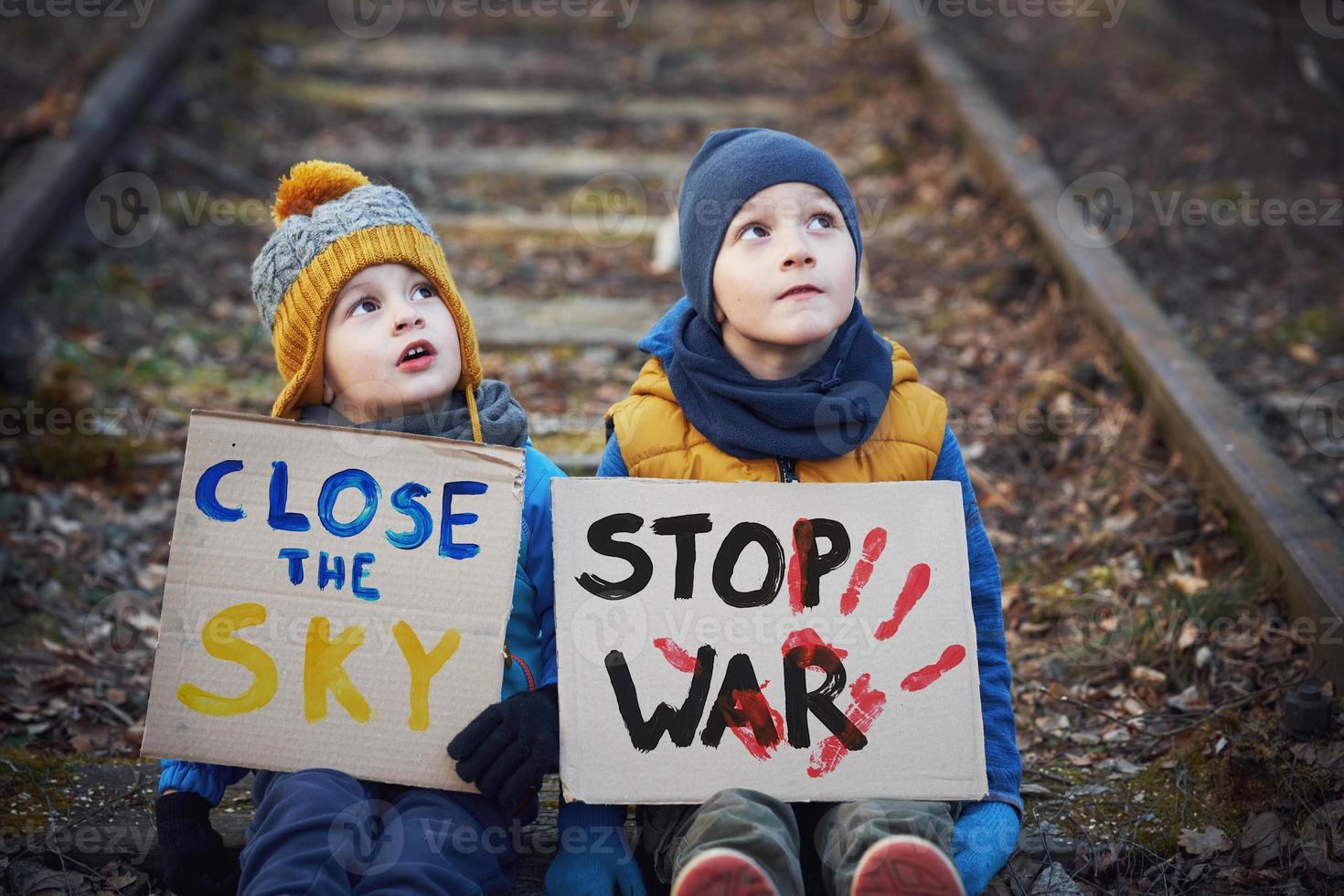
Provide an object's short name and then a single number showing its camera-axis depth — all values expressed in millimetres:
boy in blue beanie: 2316
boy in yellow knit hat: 2162
